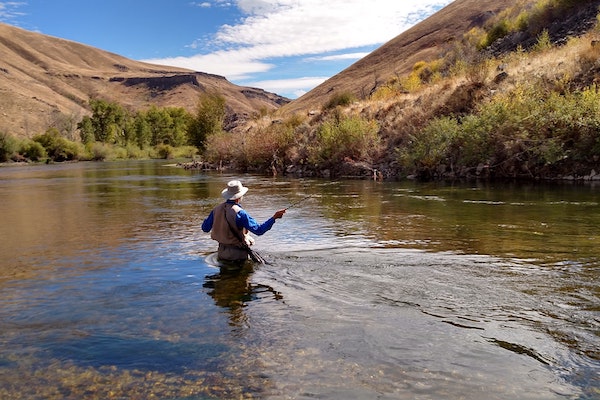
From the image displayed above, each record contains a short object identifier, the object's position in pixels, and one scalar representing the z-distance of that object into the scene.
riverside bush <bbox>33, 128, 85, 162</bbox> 89.38
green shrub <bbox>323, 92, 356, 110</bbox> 47.88
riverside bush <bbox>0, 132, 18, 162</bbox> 80.06
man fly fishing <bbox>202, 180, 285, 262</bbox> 8.84
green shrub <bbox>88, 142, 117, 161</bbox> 94.62
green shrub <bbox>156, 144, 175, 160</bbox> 103.68
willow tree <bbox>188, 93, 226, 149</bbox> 65.88
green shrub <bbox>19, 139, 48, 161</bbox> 84.88
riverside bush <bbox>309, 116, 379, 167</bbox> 32.19
